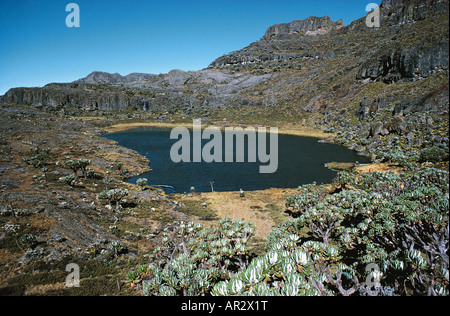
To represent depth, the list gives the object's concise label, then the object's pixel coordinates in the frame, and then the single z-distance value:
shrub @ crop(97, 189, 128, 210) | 28.91
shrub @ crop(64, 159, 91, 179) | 39.71
